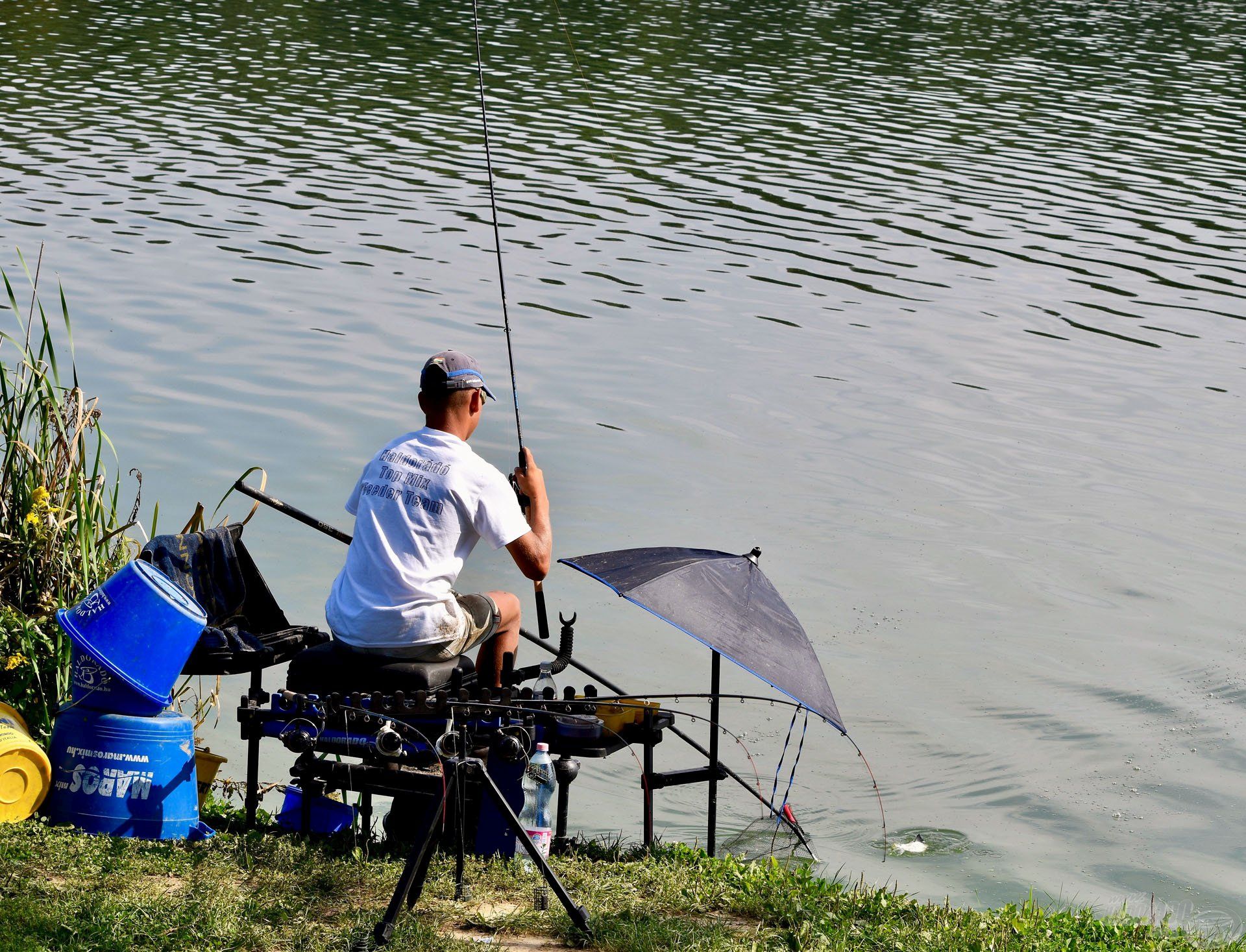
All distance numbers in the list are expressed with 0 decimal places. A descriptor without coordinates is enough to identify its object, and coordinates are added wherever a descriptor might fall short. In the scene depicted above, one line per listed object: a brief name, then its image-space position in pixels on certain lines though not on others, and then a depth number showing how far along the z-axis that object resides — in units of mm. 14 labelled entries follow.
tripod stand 7617
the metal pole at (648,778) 9633
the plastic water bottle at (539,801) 9242
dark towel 10437
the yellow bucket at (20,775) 8914
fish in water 11680
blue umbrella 8937
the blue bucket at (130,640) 9164
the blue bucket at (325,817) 9891
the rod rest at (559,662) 10062
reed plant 10781
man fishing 9445
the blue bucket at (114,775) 9156
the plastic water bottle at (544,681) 9734
